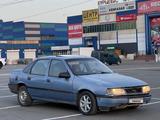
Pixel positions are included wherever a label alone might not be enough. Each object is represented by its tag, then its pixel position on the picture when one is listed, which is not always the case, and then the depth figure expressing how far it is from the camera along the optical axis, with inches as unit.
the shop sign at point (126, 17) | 4032.5
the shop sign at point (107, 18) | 4287.6
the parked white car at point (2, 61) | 1878.8
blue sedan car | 437.4
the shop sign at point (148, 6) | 3772.9
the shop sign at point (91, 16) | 4498.0
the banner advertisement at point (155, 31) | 3749.5
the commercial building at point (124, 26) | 3811.5
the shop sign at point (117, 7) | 4055.1
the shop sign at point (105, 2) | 4286.4
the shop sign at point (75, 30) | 4739.2
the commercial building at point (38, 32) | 6136.8
